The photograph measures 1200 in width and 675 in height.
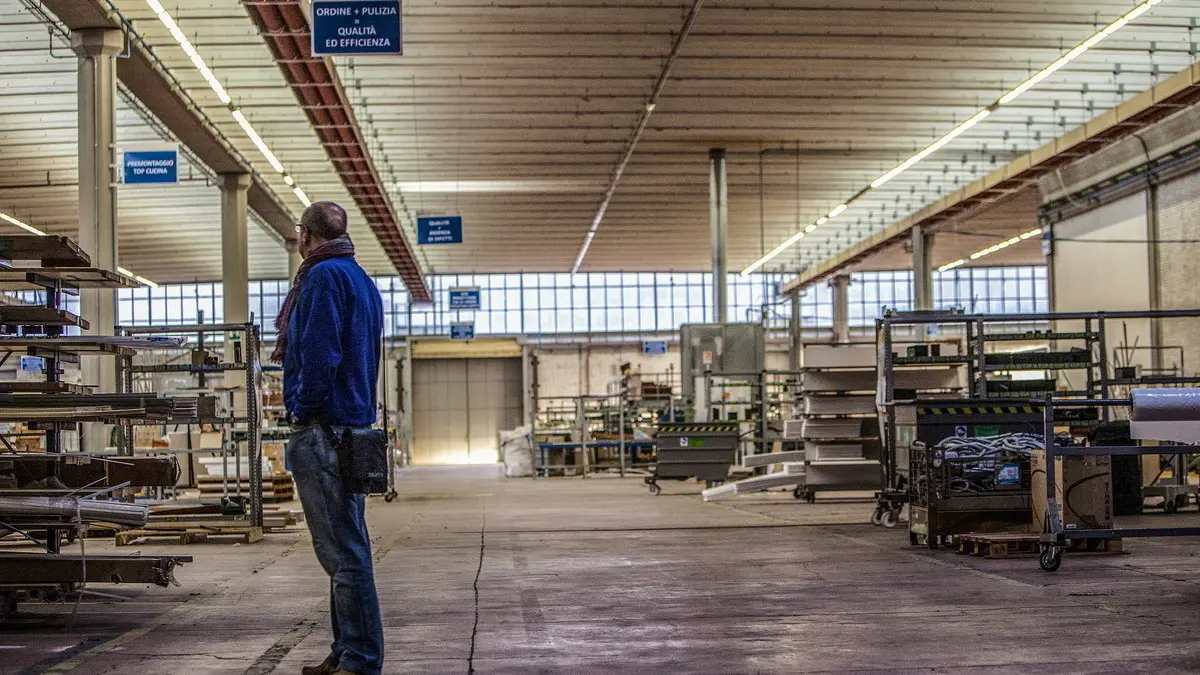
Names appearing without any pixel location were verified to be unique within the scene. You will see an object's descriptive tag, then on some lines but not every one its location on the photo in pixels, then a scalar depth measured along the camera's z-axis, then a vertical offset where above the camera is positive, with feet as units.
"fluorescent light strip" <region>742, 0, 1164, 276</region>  62.08 +15.54
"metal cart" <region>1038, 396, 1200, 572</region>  27.86 -3.84
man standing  15.72 -0.73
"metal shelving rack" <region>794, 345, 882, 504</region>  56.08 -2.41
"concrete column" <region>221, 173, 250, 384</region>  88.74 +8.46
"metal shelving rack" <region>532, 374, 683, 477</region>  93.97 -6.12
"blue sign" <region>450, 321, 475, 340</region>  142.69 +3.87
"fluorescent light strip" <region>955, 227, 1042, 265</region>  124.45 +11.60
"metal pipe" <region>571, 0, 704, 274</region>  63.41 +15.52
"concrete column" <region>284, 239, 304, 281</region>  121.07 +10.60
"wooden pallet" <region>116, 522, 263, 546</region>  39.81 -5.18
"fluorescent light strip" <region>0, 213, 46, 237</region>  102.83 +12.61
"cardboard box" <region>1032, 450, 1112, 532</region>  31.30 -3.38
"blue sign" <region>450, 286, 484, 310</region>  128.98 +6.63
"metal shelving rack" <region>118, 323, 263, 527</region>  41.16 -0.24
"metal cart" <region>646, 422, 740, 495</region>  69.97 -5.01
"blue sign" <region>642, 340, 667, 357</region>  147.74 +1.65
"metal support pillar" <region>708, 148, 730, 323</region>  92.53 +10.21
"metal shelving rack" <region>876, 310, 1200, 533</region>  41.34 -0.25
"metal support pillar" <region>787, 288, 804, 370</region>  123.34 +2.94
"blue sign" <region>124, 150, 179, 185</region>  61.98 +9.97
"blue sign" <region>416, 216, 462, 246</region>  87.92 +9.39
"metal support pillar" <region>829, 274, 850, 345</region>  150.20 +6.04
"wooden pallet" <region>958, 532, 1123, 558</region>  31.40 -4.83
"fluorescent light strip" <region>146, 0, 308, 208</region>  52.90 +14.46
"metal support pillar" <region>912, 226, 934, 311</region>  114.52 +8.32
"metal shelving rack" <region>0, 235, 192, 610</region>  22.41 -0.52
